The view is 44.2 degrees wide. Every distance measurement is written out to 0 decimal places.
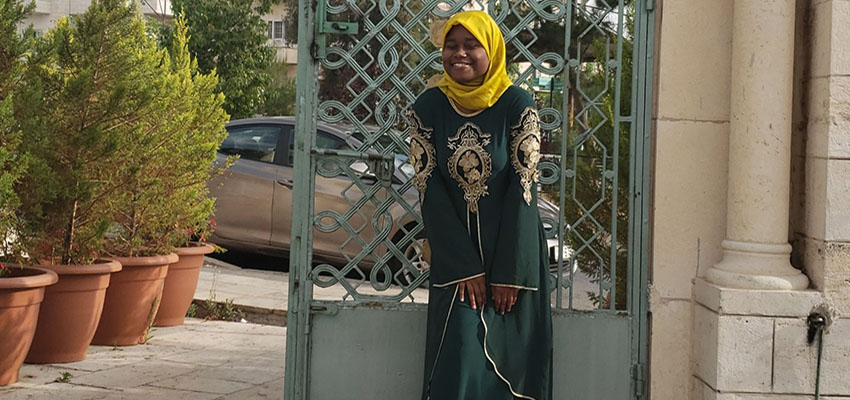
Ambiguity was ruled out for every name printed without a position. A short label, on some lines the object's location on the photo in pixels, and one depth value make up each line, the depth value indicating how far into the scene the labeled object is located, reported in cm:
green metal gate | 434
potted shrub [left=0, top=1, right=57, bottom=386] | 513
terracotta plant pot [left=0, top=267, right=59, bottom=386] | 514
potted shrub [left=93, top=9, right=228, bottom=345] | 640
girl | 383
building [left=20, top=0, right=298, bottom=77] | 2447
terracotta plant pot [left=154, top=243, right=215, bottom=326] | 720
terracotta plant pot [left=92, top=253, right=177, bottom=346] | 638
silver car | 957
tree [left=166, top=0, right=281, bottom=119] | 1742
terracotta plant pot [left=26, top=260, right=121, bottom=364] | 575
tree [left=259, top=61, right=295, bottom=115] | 2557
